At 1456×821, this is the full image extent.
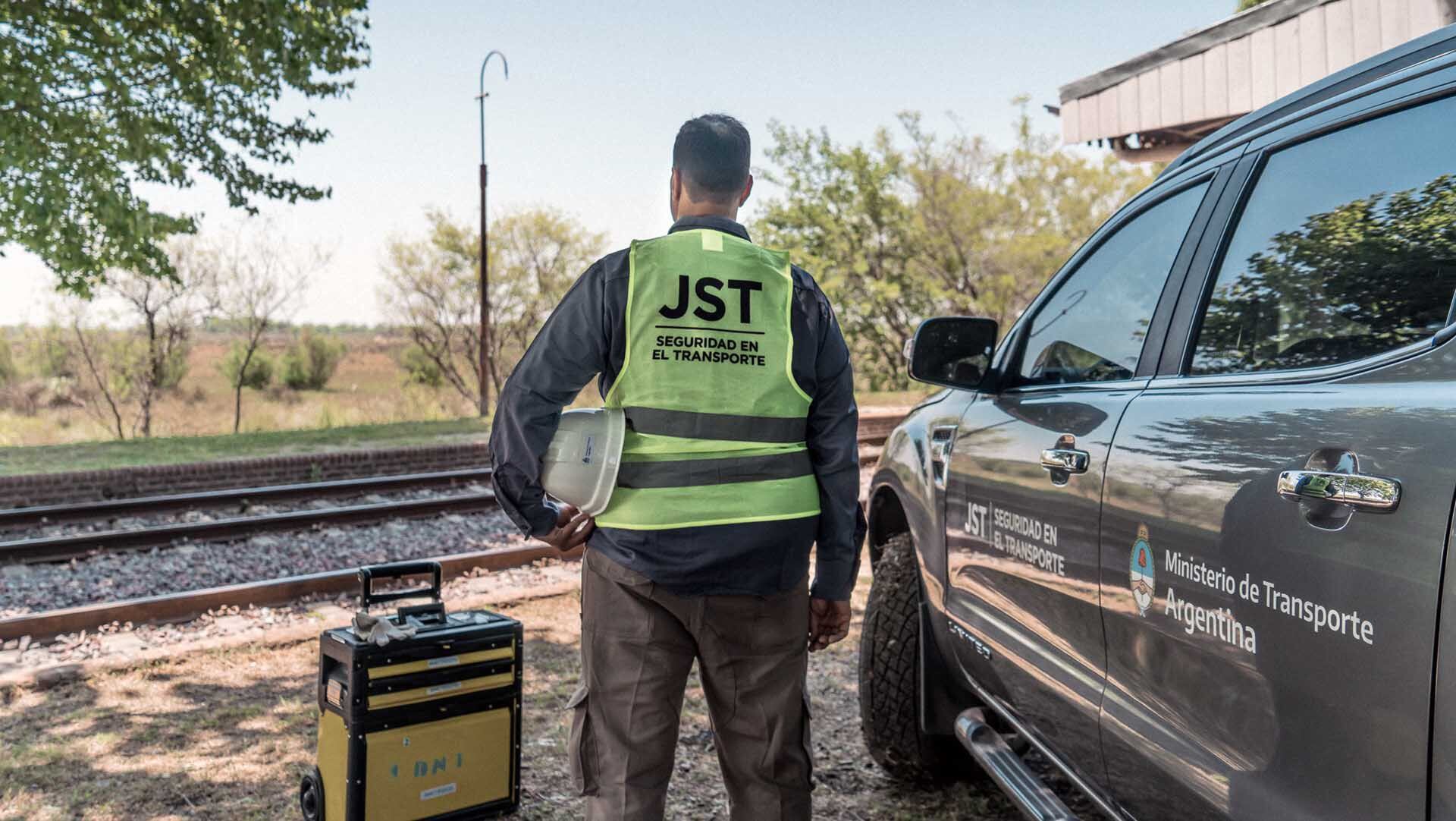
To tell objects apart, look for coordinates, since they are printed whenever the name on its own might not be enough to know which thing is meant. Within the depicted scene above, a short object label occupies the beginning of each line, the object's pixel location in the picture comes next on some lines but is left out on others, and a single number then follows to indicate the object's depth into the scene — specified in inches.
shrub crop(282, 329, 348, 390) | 1047.6
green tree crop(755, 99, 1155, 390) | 960.3
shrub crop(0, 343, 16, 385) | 875.4
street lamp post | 791.1
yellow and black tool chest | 131.3
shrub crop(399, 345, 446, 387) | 1130.7
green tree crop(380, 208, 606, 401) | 1098.1
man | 96.1
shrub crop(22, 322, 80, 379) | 855.1
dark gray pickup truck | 58.1
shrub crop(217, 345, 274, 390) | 919.7
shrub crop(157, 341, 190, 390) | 863.7
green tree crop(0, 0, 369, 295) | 376.5
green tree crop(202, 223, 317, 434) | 886.4
